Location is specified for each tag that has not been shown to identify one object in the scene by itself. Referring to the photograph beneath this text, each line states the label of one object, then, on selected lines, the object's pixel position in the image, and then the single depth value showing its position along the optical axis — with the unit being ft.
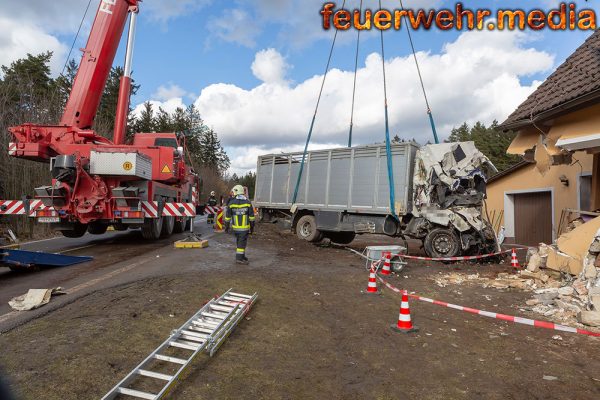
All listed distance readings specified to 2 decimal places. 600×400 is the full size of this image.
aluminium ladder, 9.61
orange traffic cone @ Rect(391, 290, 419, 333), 15.70
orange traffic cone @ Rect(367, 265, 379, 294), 21.54
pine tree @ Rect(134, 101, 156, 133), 142.10
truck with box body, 33.45
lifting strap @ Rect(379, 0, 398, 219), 34.40
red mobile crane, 30.22
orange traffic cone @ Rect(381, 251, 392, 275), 26.84
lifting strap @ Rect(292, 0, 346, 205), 40.75
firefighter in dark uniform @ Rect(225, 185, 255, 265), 27.02
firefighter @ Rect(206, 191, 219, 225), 61.93
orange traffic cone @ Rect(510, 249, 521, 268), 31.91
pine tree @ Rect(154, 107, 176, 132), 160.37
